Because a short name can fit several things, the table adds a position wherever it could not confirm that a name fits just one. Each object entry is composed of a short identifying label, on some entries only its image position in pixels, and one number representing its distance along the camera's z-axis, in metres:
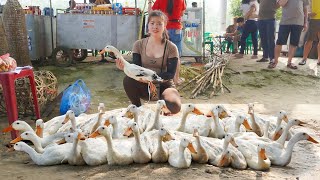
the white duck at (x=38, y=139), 2.64
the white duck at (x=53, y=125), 3.13
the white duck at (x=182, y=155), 2.32
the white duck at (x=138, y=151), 2.44
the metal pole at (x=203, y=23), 6.86
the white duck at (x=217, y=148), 2.38
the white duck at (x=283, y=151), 2.47
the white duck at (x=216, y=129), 2.96
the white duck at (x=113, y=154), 2.41
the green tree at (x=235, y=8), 12.32
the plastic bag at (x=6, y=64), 3.00
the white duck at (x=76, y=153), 2.40
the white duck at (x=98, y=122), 2.98
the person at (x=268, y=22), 6.28
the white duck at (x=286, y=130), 2.75
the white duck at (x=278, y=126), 2.94
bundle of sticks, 5.18
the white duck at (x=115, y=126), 2.79
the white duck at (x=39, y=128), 2.94
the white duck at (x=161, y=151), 2.44
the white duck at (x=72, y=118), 2.99
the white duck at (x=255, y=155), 2.35
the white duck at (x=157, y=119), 2.97
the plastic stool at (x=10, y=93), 2.99
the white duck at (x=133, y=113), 2.98
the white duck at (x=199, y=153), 2.43
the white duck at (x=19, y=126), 2.85
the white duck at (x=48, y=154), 2.48
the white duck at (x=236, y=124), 2.87
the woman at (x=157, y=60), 3.32
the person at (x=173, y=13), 5.11
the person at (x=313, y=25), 6.33
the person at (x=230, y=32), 8.72
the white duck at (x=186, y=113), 2.97
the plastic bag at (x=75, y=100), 3.83
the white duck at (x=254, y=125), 3.05
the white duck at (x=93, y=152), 2.45
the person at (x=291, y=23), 5.93
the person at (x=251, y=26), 7.01
